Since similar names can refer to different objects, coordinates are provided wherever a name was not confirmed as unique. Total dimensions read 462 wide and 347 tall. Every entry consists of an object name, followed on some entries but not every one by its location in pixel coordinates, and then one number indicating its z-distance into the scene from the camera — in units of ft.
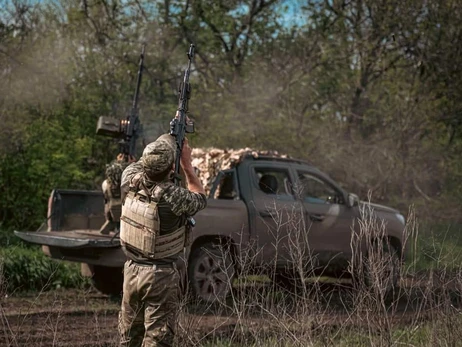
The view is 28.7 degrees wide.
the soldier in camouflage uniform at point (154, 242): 19.26
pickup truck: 33.35
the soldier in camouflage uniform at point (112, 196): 33.86
